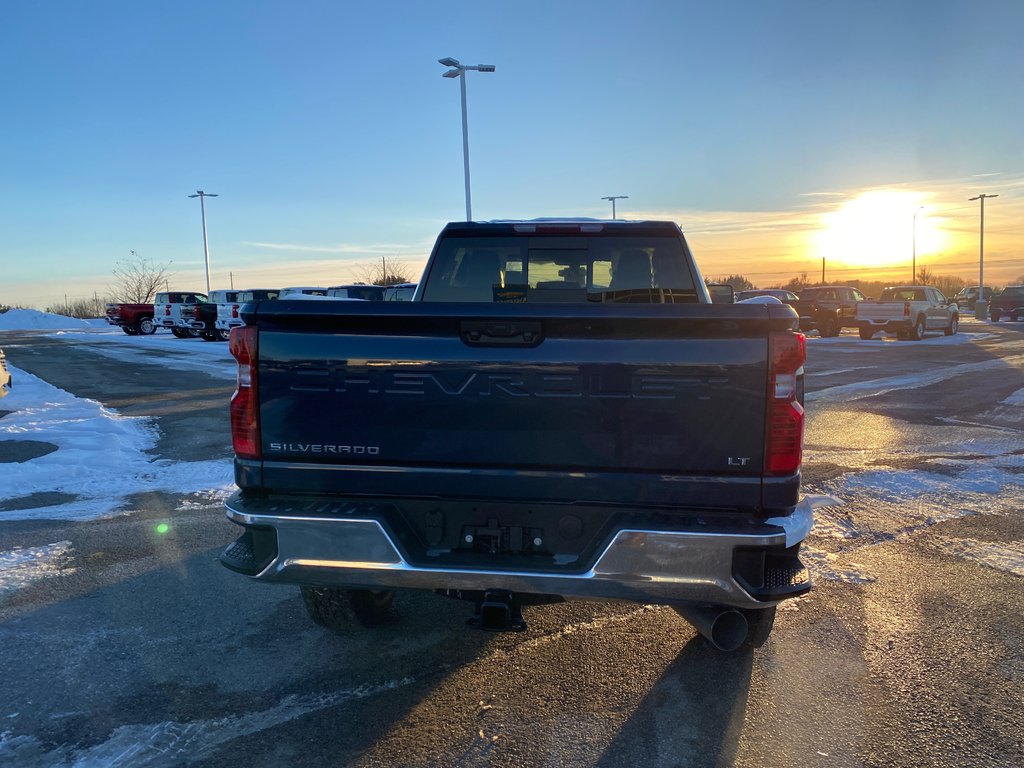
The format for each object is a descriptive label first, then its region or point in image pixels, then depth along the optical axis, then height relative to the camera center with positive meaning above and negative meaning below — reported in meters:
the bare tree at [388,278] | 55.88 +2.99
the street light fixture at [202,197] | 51.69 +8.68
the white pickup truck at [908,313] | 26.05 -0.39
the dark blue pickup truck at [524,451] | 2.74 -0.55
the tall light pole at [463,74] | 24.48 +8.13
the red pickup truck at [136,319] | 39.41 +0.12
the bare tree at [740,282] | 77.82 +2.81
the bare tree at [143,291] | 67.88 +2.86
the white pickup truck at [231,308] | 29.63 +0.45
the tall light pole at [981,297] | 48.53 +0.27
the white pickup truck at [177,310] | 34.03 +0.46
